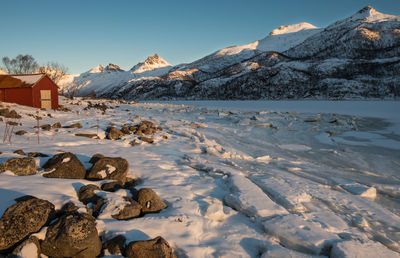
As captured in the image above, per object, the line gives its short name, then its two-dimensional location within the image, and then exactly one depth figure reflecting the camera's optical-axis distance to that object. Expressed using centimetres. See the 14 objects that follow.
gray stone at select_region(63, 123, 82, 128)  839
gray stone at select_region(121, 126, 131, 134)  807
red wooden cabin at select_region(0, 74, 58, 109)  1689
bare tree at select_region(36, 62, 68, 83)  5197
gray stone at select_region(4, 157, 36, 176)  340
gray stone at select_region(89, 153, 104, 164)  424
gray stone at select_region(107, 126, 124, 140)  717
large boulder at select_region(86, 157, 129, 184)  371
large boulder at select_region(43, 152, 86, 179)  355
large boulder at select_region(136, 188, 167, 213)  292
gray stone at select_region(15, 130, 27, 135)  665
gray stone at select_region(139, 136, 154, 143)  723
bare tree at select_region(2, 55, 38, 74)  5075
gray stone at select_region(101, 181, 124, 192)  340
